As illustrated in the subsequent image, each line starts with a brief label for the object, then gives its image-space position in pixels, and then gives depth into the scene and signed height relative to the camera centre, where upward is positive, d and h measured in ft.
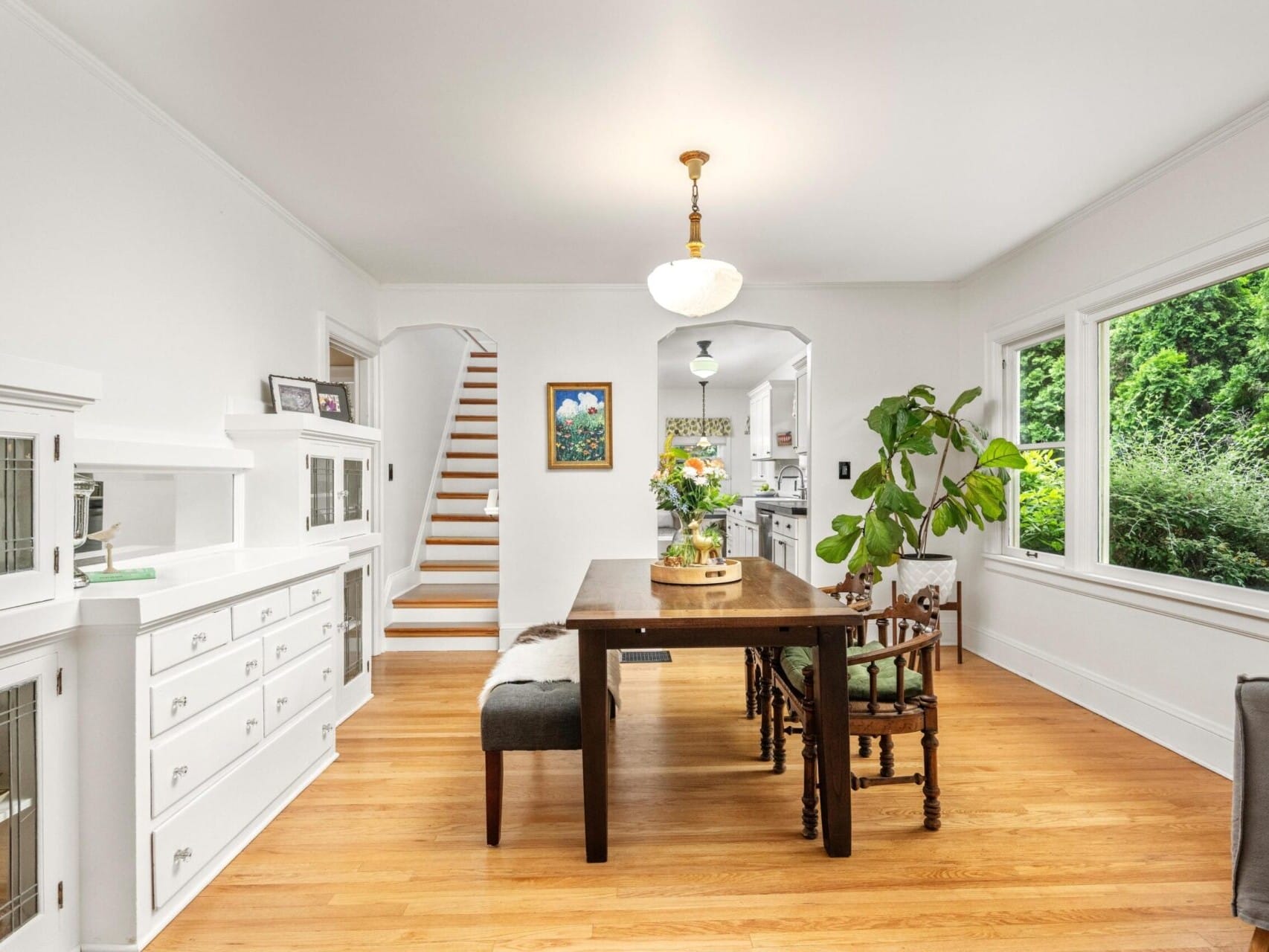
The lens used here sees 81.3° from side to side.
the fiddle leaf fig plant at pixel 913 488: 14.49 -0.17
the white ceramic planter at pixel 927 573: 14.69 -1.88
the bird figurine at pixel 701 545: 9.53 -0.83
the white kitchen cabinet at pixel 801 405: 21.27 +2.33
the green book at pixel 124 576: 7.16 -0.89
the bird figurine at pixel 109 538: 7.40 -0.55
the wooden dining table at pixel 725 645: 7.27 -1.65
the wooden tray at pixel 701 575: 9.32 -1.19
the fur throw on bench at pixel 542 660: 8.62 -2.21
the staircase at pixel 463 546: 16.85 -1.73
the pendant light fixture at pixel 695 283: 9.55 +2.59
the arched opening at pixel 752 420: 20.20 +2.58
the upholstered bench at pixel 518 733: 7.82 -2.66
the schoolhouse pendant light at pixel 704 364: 24.18 +3.88
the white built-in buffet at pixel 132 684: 5.53 -1.82
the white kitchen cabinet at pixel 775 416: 26.14 +2.32
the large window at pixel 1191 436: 9.50 +0.60
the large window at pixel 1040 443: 13.52 +0.69
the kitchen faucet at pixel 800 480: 26.02 +0.02
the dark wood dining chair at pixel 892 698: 7.75 -2.37
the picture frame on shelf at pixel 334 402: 12.43 +1.39
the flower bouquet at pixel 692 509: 9.17 -0.35
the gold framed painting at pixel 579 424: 16.78 +1.32
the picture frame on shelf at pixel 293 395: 11.39 +1.40
